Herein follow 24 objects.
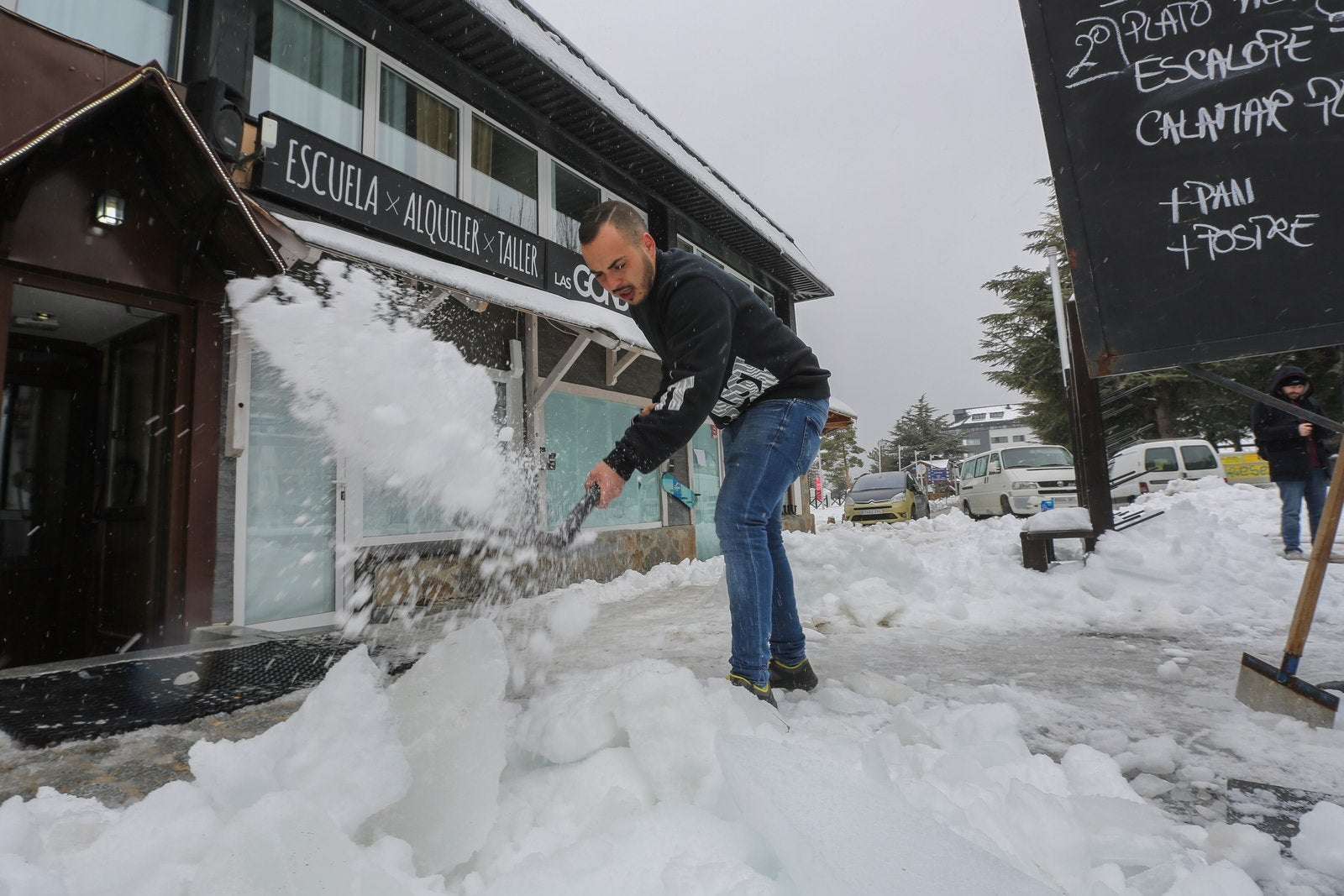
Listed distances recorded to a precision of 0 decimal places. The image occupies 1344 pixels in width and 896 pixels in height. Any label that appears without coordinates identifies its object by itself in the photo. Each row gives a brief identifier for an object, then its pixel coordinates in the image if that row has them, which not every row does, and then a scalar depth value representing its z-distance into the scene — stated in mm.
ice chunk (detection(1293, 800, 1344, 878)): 1228
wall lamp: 3621
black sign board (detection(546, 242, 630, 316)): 7371
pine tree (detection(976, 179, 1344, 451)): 20312
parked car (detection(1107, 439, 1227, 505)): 13695
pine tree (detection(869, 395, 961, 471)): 65188
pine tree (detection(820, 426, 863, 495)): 58025
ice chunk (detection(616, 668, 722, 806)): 1379
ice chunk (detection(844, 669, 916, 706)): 2260
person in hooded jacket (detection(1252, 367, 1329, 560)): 5066
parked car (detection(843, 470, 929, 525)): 16719
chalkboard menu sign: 2203
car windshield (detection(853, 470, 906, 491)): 17500
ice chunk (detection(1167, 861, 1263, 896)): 1098
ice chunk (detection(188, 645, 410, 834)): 1224
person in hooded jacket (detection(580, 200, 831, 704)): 2180
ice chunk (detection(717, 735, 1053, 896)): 1021
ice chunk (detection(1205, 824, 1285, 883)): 1219
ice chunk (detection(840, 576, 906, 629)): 3832
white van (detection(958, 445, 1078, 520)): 13727
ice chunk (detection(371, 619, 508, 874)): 1240
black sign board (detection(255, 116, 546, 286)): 4867
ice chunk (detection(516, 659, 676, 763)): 1541
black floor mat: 2135
